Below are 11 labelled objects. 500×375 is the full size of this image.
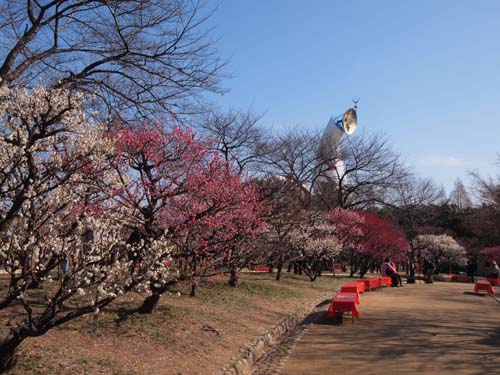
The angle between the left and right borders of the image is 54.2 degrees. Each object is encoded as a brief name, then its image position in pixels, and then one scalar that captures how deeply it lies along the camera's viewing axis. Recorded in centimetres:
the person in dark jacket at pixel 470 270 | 3184
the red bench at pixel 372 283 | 2064
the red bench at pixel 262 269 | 2826
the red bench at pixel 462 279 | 3162
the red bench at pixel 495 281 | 2666
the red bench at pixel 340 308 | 1126
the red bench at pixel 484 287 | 2036
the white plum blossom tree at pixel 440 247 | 3900
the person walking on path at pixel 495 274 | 2740
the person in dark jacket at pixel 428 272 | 2862
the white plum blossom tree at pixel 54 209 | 509
